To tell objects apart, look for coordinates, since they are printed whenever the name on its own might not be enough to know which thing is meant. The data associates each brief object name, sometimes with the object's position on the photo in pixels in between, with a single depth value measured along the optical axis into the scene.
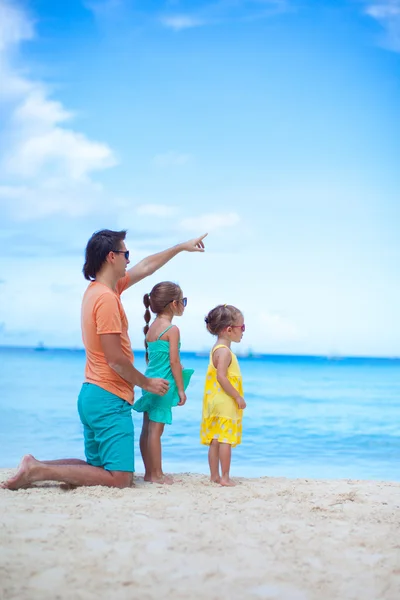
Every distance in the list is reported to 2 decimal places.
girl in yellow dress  4.89
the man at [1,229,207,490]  4.38
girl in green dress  4.79
